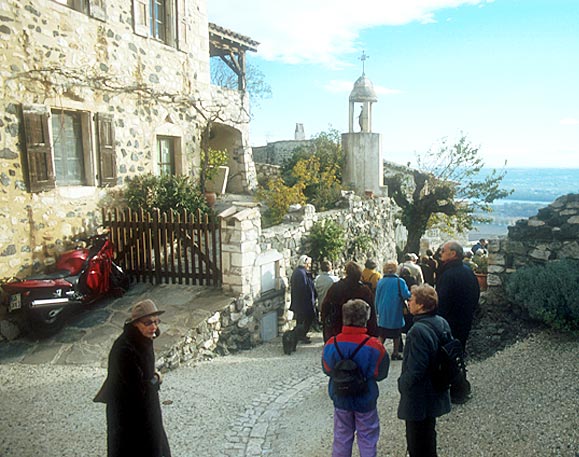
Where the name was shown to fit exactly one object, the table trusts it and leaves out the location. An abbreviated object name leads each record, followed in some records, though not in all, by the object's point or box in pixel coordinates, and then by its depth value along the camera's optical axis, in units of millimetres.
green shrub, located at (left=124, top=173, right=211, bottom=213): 9562
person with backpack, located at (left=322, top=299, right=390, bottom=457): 3482
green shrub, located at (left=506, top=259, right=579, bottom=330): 5926
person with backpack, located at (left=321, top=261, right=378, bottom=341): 5715
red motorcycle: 6746
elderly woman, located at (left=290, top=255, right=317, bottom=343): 7504
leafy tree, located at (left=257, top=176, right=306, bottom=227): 12438
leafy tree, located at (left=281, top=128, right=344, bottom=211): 14359
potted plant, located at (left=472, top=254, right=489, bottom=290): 9023
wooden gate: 7941
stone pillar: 7559
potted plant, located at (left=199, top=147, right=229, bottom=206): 11602
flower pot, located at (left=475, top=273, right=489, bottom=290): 9000
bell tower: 16891
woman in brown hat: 3188
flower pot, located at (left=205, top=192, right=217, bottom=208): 11459
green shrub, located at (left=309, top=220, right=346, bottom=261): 10500
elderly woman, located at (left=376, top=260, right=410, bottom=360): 6258
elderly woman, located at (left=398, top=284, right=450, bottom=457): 3387
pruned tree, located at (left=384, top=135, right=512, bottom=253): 17312
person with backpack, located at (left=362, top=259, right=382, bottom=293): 7473
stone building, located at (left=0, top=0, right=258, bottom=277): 7266
